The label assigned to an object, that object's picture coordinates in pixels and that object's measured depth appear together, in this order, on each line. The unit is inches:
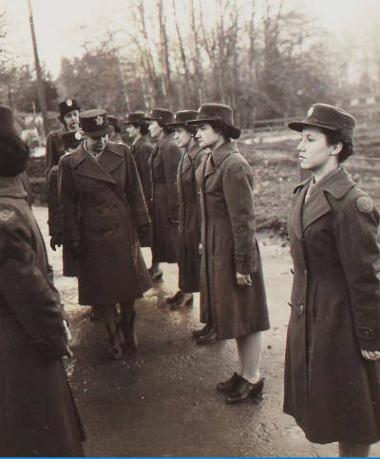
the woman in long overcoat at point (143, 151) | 320.5
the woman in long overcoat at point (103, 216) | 201.0
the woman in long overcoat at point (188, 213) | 233.1
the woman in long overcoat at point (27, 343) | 101.3
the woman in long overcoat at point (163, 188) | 272.2
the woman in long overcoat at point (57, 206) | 243.4
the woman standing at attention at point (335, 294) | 111.8
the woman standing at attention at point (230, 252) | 163.2
